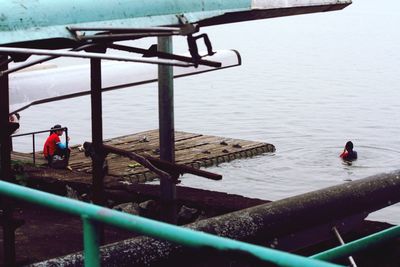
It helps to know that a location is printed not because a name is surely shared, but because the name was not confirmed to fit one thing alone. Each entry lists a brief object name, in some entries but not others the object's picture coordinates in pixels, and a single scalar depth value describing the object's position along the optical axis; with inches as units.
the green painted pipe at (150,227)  120.6
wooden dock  893.8
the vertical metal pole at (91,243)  140.8
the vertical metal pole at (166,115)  384.2
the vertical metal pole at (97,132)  291.9
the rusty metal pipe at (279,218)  231.3
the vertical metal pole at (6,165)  284.5
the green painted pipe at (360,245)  182.7
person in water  1259.2
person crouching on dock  826.2
